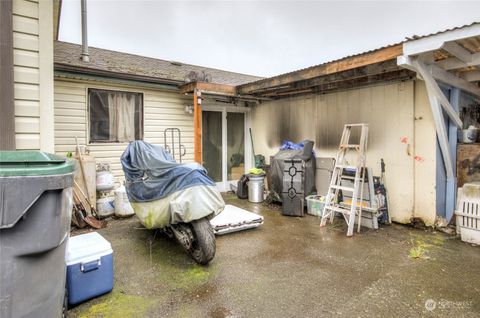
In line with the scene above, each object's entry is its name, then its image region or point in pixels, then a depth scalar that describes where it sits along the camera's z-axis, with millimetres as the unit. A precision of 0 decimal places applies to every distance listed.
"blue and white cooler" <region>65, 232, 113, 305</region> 2340
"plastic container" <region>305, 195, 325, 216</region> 5262
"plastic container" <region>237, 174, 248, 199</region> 6730
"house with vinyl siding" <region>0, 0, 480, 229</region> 2492
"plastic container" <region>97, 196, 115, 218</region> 5094
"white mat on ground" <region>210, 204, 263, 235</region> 4172
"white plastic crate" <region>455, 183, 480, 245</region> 3799
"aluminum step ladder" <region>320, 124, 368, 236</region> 4340
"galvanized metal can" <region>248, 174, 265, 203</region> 6371
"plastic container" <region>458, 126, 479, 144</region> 4527
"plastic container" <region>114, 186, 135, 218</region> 5105
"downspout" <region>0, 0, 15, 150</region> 2256
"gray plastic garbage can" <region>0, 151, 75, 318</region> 1284
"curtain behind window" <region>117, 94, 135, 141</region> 5834
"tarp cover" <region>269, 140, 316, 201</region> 5676
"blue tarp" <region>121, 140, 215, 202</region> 3126
